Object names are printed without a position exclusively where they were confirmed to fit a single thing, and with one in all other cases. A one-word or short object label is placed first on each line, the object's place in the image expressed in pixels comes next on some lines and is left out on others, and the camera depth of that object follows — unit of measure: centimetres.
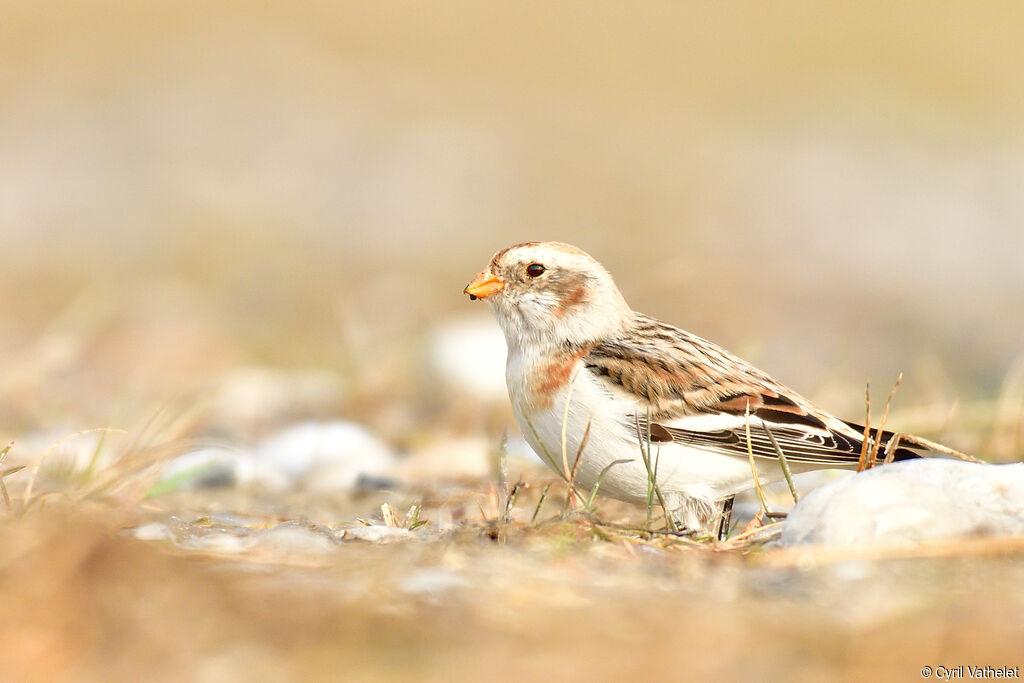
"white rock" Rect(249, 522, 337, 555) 599
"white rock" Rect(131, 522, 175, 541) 644
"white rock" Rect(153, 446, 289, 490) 995
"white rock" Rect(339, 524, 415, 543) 673
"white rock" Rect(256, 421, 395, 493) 1017
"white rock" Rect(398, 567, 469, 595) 526
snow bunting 789
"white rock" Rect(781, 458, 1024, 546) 591
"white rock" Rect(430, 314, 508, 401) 1307
